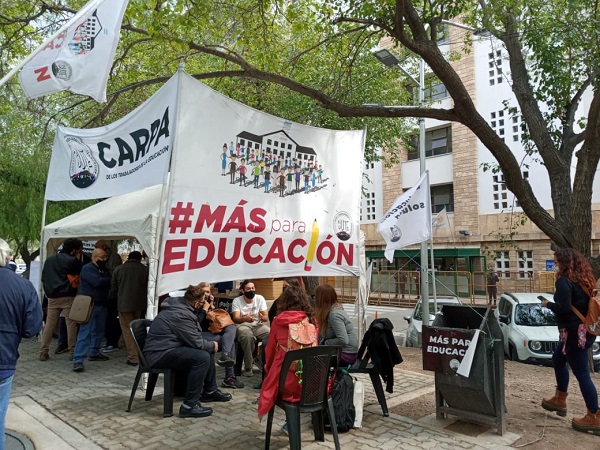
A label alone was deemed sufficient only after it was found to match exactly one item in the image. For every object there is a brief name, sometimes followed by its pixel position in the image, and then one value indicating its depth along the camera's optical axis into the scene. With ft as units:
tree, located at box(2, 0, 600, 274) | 25.49
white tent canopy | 22.61
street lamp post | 33.60
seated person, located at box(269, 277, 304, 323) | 20.10
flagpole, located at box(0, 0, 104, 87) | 14.70
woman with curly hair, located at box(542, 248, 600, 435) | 15.93
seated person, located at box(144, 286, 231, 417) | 17.04
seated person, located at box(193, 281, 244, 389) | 20.21
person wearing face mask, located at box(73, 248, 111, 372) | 25.05
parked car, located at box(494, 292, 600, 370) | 29.55
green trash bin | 14.99
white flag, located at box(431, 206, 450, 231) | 35.76
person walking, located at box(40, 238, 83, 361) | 26.68
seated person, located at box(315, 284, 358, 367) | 17.31
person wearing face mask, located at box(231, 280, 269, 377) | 23.21
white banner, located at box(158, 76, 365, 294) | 18.79
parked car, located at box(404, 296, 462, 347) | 37.09
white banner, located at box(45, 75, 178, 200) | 19.35
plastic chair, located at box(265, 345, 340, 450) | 13.14
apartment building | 75.25
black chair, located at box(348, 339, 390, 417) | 17.39
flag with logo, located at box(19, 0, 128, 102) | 16.63
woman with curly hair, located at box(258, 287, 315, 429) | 13.55
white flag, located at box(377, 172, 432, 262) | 29.09
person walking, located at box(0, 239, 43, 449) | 11.44
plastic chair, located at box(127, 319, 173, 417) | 17.25
